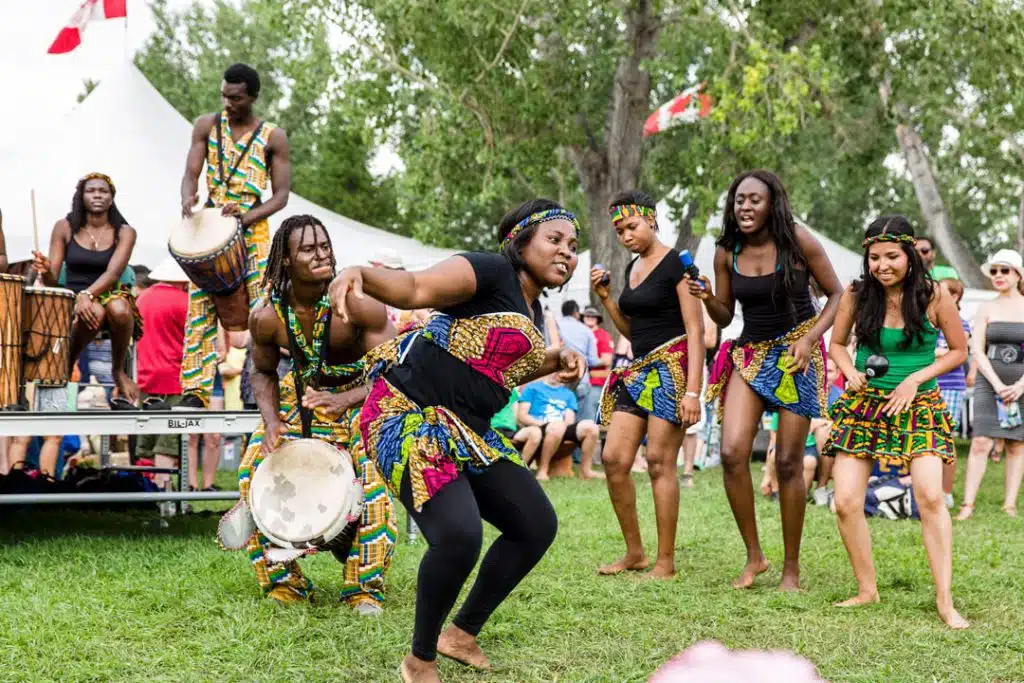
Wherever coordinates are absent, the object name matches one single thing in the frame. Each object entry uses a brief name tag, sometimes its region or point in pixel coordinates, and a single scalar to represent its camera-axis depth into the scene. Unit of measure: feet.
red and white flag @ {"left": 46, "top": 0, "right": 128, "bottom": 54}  48.93
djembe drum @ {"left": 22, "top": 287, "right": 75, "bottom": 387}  25.03
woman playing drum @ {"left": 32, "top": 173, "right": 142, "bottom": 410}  27.27
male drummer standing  25.53
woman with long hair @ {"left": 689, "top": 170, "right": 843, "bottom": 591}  20.33
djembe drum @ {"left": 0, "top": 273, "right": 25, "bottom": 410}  24.18
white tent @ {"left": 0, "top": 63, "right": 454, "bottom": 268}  50.67
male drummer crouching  17.89
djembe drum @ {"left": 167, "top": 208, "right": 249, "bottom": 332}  24.26
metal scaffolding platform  22.99
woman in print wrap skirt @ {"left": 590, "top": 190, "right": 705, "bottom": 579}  21.38
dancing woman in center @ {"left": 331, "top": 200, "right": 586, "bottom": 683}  13.64
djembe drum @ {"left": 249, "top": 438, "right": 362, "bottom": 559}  16.66
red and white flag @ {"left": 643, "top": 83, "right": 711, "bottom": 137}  56.24
